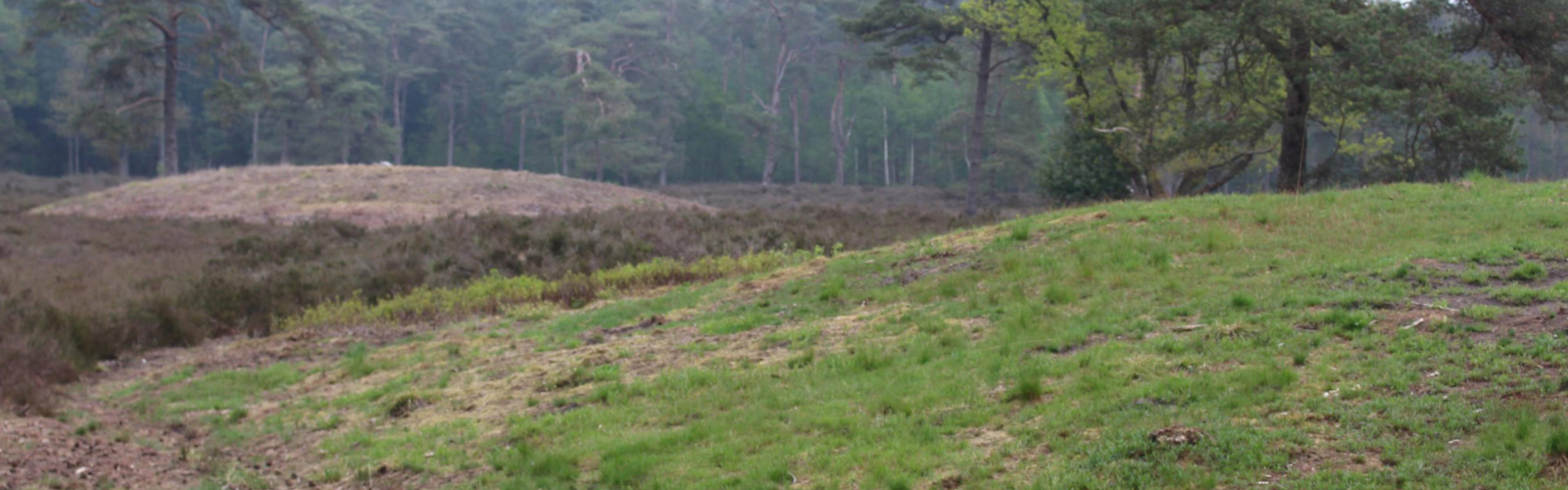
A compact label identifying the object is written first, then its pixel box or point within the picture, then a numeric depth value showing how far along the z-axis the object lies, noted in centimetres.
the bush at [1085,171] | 2744
